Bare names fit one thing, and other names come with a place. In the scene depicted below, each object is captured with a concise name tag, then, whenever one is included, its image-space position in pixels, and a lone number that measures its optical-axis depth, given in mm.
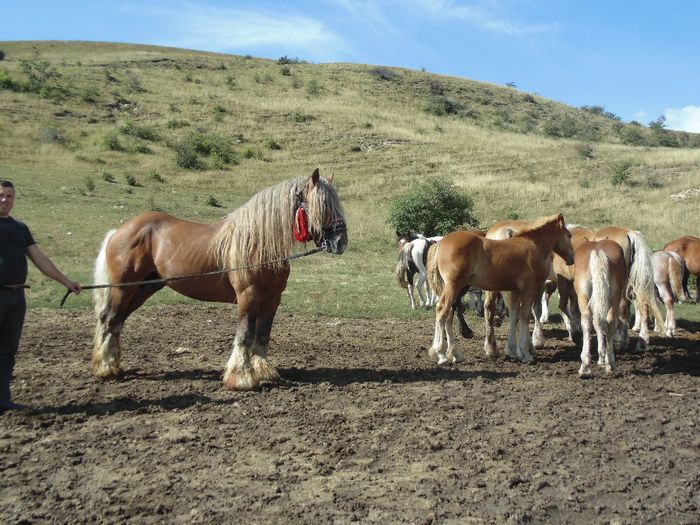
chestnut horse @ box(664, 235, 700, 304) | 12250
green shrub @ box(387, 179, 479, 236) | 24797
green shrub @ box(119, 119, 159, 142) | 42938
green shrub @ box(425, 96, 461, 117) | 63806
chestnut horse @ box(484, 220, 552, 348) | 9328
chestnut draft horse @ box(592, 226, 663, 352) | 9547
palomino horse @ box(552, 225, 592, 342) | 10188
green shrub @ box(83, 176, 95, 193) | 27031
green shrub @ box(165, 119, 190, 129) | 47297
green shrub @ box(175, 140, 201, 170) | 37750
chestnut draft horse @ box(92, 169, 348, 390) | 6809
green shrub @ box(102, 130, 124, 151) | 38875
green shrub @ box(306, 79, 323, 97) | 65000
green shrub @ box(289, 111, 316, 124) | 53531
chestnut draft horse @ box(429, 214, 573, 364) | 8281
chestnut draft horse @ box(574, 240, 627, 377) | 7750
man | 5707
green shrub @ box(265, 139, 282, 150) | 45531
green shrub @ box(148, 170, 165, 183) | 33281
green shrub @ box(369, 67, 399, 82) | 77812
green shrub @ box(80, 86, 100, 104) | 50119
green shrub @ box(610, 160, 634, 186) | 36312
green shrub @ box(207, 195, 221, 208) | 28172
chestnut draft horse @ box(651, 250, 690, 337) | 11359
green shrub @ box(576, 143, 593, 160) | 46062
